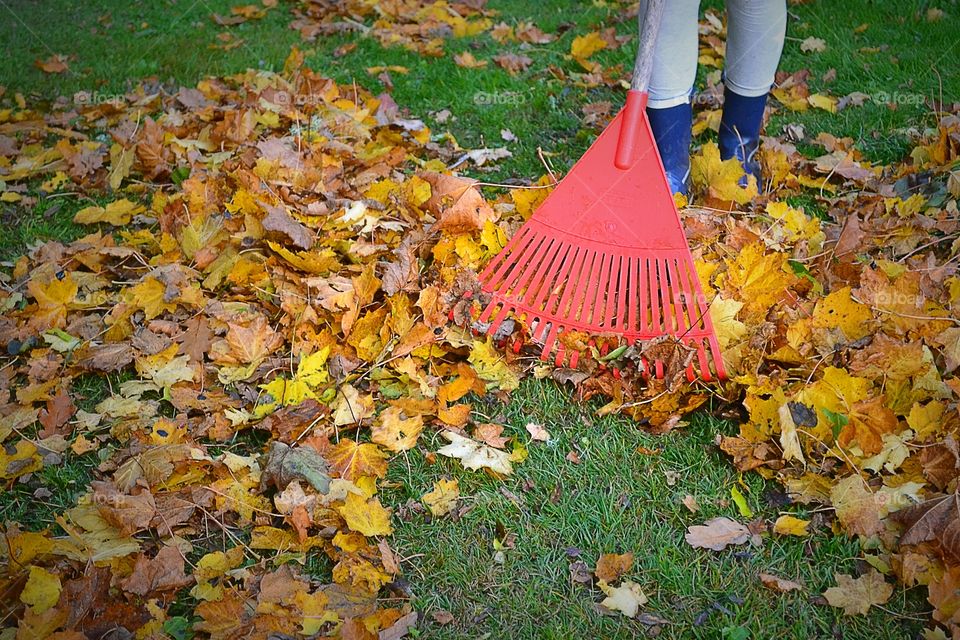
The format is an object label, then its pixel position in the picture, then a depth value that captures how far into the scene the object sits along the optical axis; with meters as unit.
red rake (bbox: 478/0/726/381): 2.01
